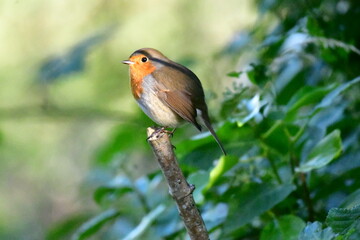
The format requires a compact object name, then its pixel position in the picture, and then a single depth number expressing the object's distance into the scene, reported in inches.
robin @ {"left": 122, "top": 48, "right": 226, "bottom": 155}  238.5
